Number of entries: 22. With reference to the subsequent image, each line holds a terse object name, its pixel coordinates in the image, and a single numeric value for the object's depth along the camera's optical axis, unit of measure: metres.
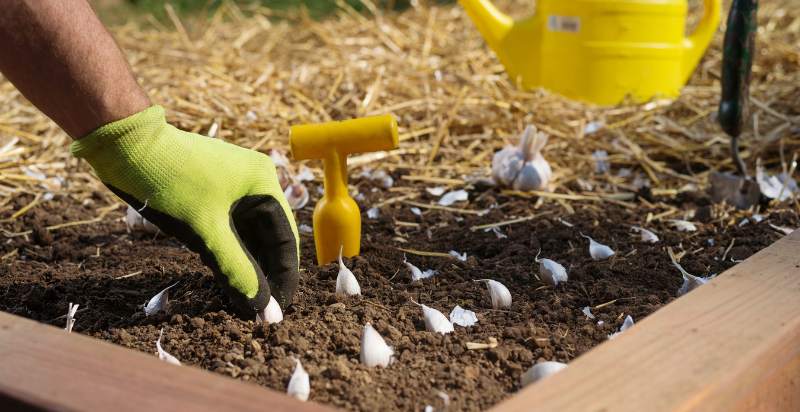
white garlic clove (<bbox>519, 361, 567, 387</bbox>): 1.06
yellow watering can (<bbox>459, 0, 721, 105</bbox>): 2.56
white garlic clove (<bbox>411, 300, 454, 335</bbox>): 1.24
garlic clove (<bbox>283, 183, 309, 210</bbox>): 1.91
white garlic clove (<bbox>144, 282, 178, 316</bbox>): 1.33
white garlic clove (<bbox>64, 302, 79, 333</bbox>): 1.24
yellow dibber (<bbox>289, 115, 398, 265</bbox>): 1.41
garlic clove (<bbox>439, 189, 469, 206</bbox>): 1.99
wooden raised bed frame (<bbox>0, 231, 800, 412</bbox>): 0.86
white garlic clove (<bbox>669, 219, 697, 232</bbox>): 1.74
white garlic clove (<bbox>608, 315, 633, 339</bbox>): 1.25
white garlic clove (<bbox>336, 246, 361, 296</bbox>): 1.37
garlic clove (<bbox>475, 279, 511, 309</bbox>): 1.33
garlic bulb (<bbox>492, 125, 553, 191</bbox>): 1.97
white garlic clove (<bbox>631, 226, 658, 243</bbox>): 1.66
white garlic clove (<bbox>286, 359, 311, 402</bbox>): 1.05
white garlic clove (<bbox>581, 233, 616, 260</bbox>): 1.57
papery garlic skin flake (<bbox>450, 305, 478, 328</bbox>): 1.27
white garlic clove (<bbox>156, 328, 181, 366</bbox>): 1.14
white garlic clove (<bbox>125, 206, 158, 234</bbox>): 1.75
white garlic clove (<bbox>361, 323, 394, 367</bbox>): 1.14
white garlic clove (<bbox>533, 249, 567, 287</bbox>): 1.43
